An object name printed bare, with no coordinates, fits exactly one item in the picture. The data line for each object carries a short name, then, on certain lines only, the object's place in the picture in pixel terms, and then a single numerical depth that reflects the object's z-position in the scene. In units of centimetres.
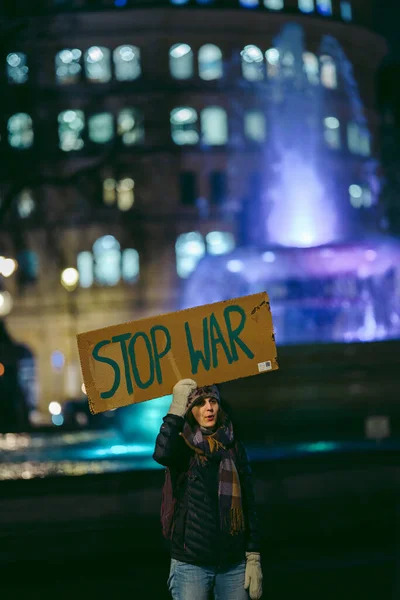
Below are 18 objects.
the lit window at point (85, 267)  5769
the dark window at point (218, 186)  5825
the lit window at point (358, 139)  6288
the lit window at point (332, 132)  6125
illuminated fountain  3002
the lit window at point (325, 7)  6328
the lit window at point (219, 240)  5769
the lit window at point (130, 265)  5750
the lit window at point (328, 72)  6150
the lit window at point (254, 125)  5900
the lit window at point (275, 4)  6172
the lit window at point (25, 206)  5862
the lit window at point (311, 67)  6009
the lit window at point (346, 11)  6529
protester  509
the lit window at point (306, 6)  6259
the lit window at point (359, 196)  6222
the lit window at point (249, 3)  6059
